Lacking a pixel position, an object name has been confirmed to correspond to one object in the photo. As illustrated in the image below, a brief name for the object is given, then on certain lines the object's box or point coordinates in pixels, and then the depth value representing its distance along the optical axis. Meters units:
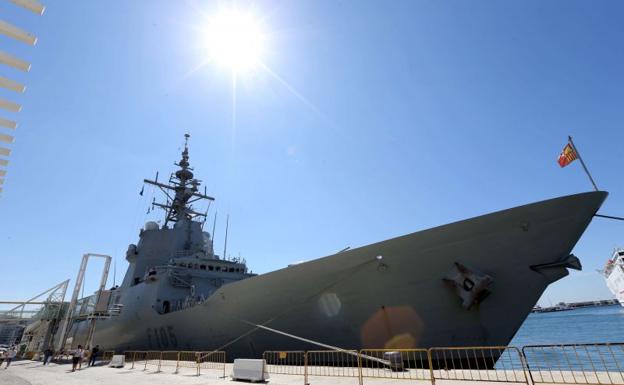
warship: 6.69
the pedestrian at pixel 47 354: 15.50
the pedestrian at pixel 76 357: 11.46
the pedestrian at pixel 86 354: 16.02
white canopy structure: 2.37
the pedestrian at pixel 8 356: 14.56
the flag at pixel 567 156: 6.86
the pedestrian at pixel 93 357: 12.79
